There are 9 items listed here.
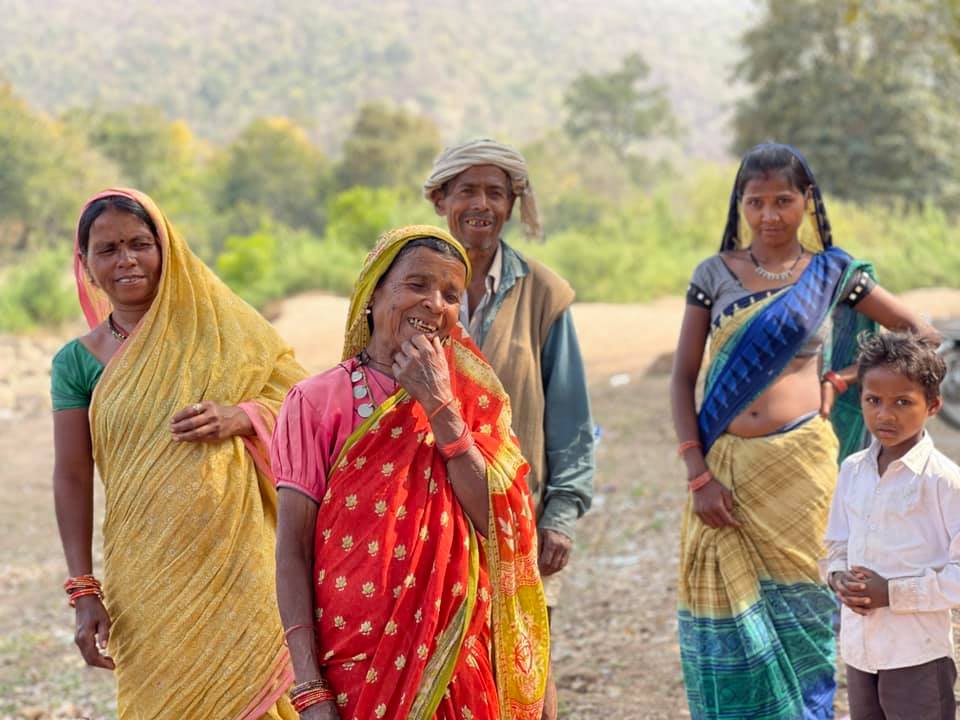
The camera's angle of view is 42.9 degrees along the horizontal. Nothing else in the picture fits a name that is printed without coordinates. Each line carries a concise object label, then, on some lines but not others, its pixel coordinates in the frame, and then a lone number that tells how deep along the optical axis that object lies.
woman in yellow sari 3.48
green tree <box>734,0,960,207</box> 30.31
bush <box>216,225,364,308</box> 25.09
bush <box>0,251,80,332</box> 23.05
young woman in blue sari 4.07
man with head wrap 3.62
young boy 3.20
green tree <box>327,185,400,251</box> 28.59
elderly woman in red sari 2.46
